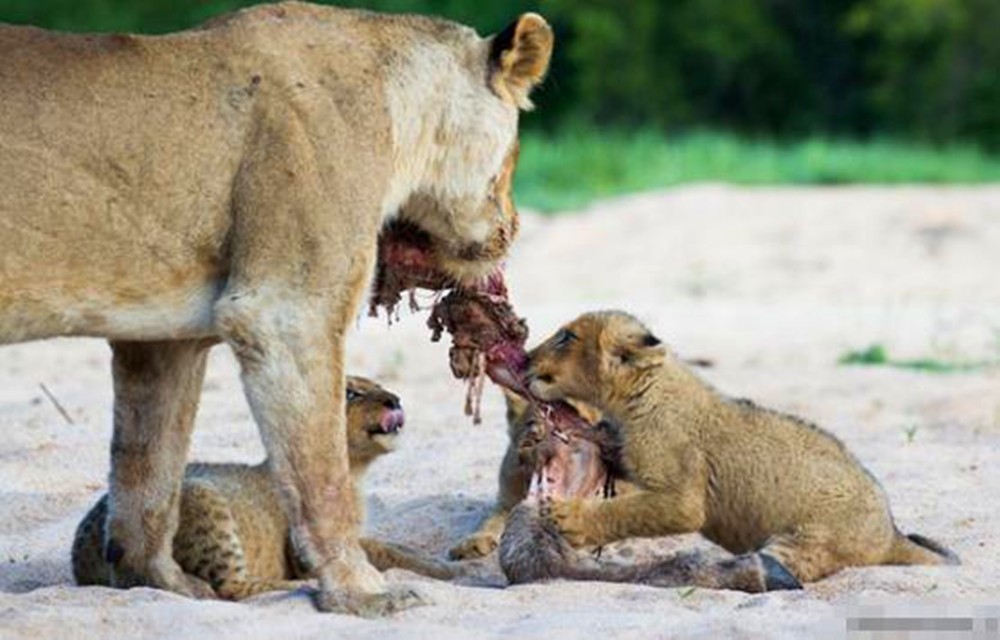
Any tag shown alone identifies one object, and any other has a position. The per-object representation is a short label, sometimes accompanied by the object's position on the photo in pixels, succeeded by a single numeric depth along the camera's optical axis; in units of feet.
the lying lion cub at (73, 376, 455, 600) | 51.49
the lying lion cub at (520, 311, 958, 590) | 52.26
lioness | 44.62
